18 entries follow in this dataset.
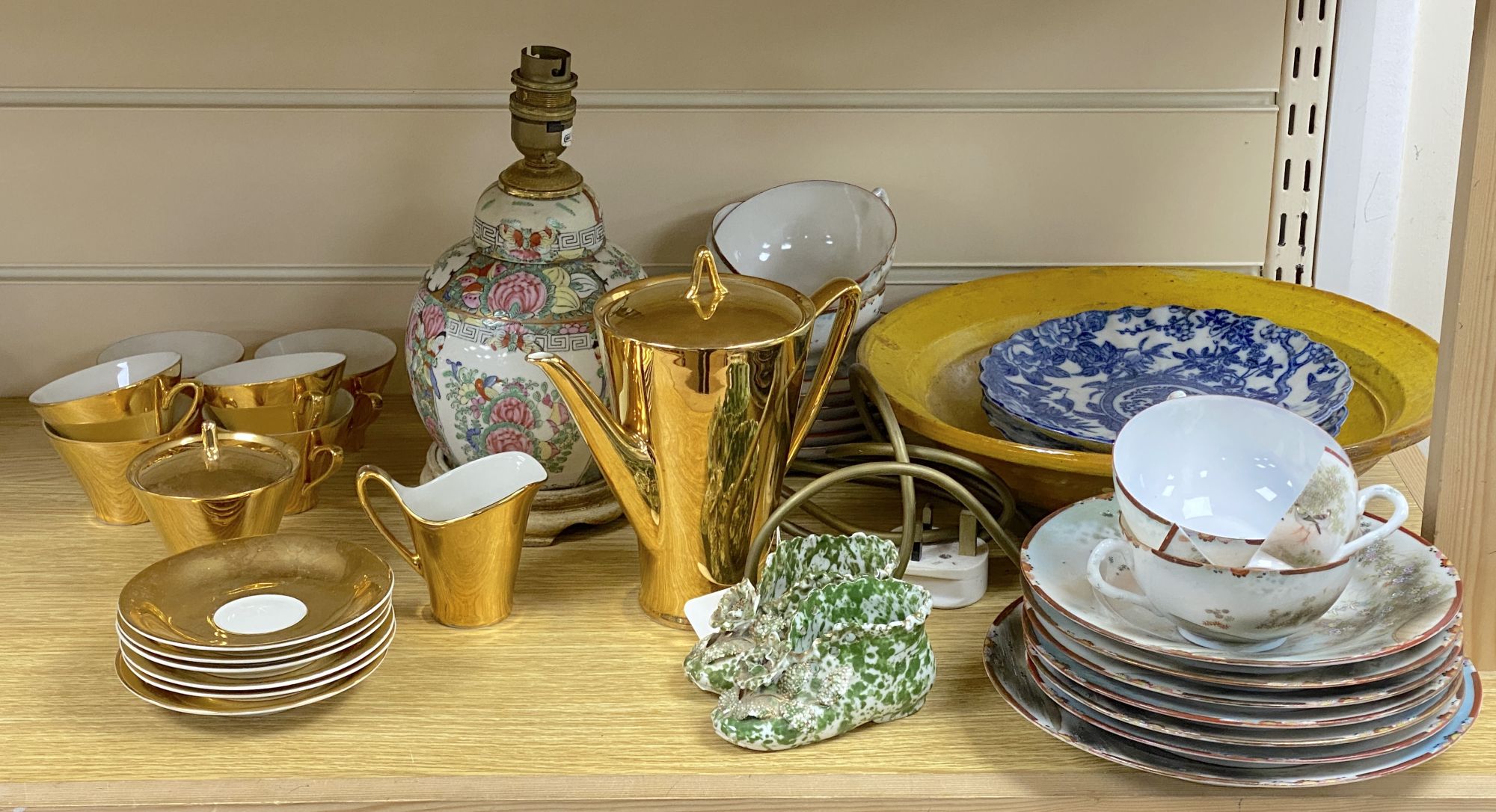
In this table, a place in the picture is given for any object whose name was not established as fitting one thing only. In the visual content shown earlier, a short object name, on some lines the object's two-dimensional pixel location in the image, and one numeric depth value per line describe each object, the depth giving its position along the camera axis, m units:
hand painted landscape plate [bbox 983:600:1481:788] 0.65
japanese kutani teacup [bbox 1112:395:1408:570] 0.70
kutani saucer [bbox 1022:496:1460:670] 0.65
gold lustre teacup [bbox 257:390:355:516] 0.95
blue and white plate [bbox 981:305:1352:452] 0.88
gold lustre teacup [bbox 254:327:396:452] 1.04
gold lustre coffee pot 0.76
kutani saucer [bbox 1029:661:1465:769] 0.64
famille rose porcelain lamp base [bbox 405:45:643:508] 0.87
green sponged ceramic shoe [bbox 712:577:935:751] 0.70
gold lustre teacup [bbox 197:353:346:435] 0.96
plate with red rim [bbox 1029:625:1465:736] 0.64
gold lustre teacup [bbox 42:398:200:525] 0.91
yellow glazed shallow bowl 0.82
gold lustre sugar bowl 0.83
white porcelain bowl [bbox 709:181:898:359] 1.03
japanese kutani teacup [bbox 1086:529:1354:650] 0.63
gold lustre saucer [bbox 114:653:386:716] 0.71
